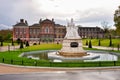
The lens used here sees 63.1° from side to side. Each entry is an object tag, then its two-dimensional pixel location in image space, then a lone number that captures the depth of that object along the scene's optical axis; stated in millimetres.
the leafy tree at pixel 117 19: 30542
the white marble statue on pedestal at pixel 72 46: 17608
